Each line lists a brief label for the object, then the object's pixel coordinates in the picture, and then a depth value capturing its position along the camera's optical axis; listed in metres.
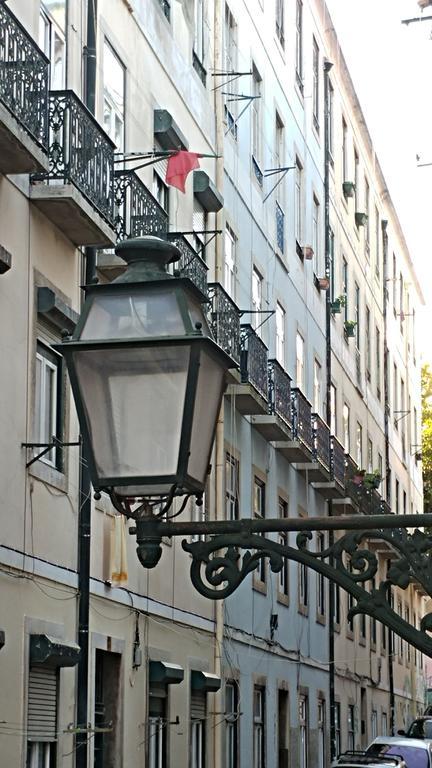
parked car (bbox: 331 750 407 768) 20.74
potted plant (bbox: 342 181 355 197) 39.08
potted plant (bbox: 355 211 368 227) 41.53
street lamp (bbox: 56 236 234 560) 4.45
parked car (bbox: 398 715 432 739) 36.08
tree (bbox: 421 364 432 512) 63.81
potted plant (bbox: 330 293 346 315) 35.28
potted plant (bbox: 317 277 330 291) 33.91
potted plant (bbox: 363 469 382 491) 36.62
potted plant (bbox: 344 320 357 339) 38.06
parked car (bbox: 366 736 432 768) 25.14
